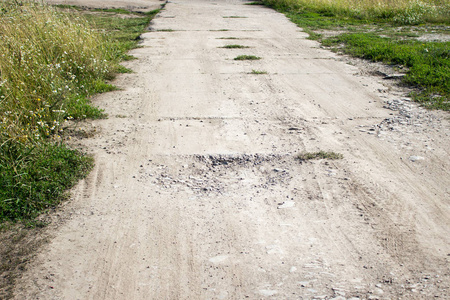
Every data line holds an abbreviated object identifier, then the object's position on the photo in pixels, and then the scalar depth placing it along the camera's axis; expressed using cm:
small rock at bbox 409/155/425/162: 438
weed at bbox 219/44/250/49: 966
